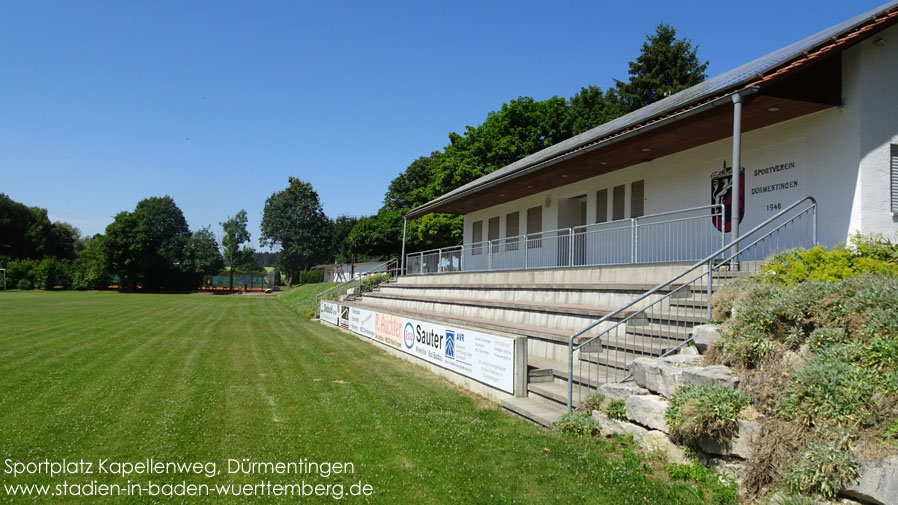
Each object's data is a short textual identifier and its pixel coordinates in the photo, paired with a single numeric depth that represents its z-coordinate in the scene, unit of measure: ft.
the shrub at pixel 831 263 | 22.49
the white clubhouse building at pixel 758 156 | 30.22
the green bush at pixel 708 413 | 15.80
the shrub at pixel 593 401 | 22.04
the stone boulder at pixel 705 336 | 21.39
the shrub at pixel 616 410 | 20.50
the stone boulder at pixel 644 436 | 17.81
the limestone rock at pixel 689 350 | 22.08
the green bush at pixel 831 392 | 13.61
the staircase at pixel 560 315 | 25.14
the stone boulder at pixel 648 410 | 18.60
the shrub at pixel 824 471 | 12.71
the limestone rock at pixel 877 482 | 11.96
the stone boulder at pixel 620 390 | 20.81
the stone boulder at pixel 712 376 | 17.21
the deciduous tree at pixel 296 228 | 281.54
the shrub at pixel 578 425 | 21.08
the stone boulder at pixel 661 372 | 19.13
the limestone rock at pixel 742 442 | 15.29
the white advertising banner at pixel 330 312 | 80.28
